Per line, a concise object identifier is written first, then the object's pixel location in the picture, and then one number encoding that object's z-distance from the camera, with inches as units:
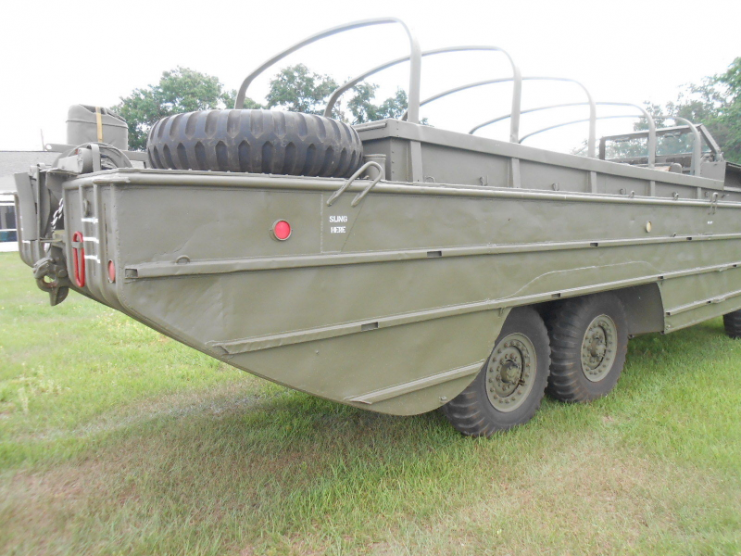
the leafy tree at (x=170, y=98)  1237.1
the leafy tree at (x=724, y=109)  890.7
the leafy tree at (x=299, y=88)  839.7
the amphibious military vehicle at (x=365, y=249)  90.7
